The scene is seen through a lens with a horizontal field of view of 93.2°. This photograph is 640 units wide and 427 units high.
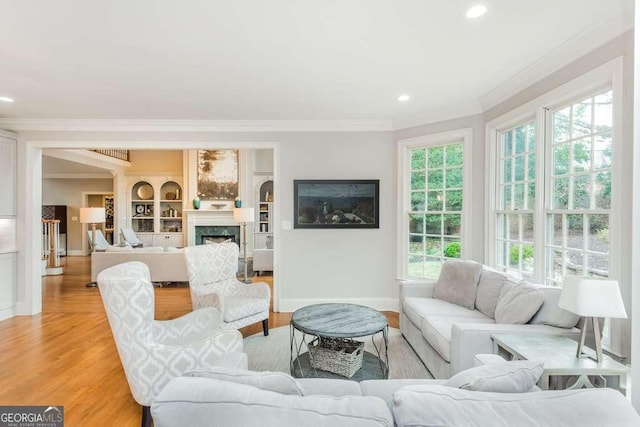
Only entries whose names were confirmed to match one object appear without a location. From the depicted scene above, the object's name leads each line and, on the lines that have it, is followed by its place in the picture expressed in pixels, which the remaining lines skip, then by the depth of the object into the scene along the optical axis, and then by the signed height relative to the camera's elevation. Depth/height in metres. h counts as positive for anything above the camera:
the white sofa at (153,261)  5.62 -0.93
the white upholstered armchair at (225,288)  2.97 -0.84
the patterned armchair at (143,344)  1.78 -0.83
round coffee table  2.22 -0.86
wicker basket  2.31 -1.12
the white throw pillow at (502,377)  1.09 -0.62
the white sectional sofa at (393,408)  0.87 -0.59
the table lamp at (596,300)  1.54 -0.45
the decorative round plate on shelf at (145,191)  9.13 +0.61
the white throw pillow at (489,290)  2.63 -0.69
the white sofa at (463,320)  2.01 -0.88
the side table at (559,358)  1.55 -0.79
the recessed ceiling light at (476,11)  1.81 +1.23
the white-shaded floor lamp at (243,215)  5.60 -0.06
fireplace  8.62 -0.60
